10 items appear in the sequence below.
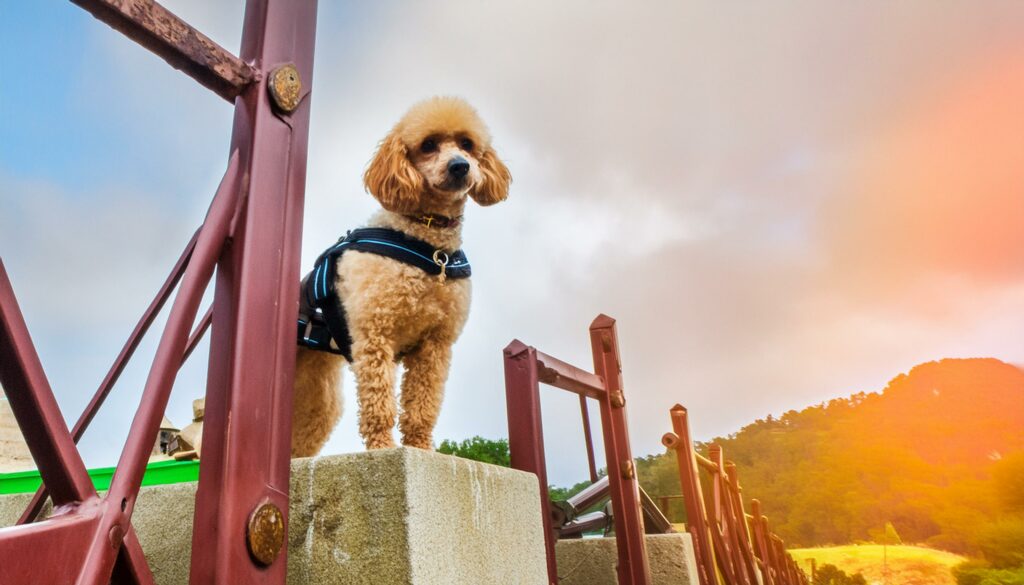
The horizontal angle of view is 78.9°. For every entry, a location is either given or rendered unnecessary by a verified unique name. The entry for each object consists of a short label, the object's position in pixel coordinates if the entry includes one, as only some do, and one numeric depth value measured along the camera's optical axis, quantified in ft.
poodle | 5.25
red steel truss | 1.82
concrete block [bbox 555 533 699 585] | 10.14
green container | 5.01
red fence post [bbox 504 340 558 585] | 6.56
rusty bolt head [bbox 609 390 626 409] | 9.23
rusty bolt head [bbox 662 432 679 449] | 13.55
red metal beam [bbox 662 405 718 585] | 13.26
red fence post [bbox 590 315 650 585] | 8.19
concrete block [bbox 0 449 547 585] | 3.25
